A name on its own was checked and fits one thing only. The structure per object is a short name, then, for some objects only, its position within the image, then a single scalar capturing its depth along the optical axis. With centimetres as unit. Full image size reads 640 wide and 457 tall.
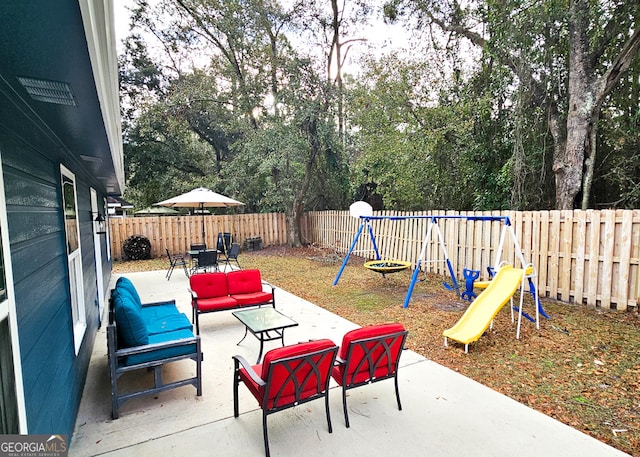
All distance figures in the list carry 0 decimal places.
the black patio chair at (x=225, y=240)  1198
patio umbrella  887
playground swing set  411
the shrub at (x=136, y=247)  1147
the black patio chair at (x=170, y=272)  852
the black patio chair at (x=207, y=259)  809
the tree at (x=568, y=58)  605
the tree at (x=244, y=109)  1144
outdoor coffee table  362
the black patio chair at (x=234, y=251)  912
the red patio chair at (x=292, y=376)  221
